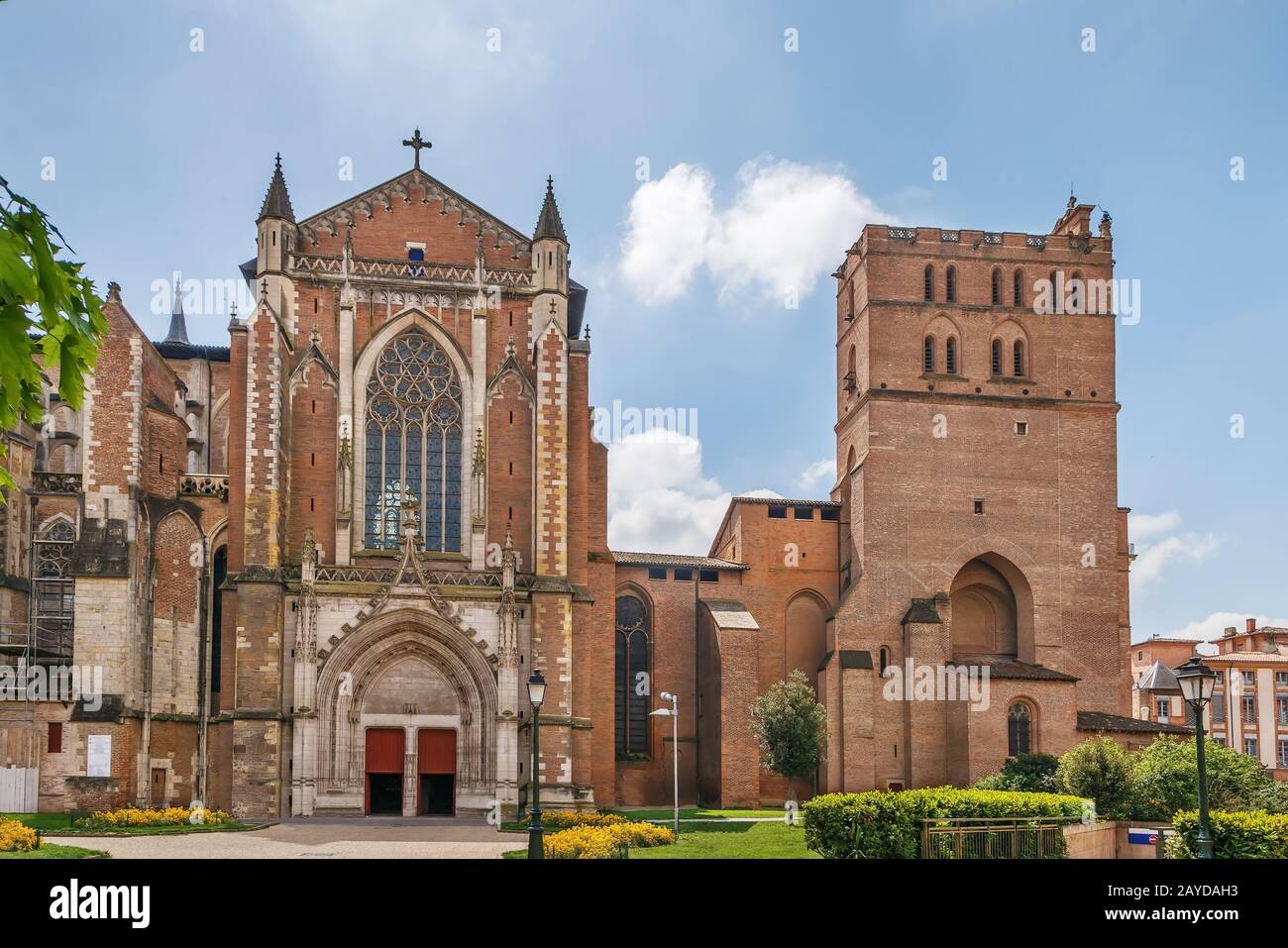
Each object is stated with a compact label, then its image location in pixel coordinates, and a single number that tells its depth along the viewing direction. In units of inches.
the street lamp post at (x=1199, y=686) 826.8
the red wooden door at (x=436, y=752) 1624.0
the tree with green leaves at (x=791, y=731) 1851.6
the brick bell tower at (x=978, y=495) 1998.0
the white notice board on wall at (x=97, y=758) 1578.5
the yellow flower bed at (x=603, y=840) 1063.6
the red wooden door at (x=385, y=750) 1612.9
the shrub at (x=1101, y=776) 1563.7
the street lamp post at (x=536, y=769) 887.7
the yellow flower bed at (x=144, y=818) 1407.5
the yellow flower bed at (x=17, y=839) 1055.6
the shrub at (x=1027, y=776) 1729.8
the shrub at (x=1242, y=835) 912.3
